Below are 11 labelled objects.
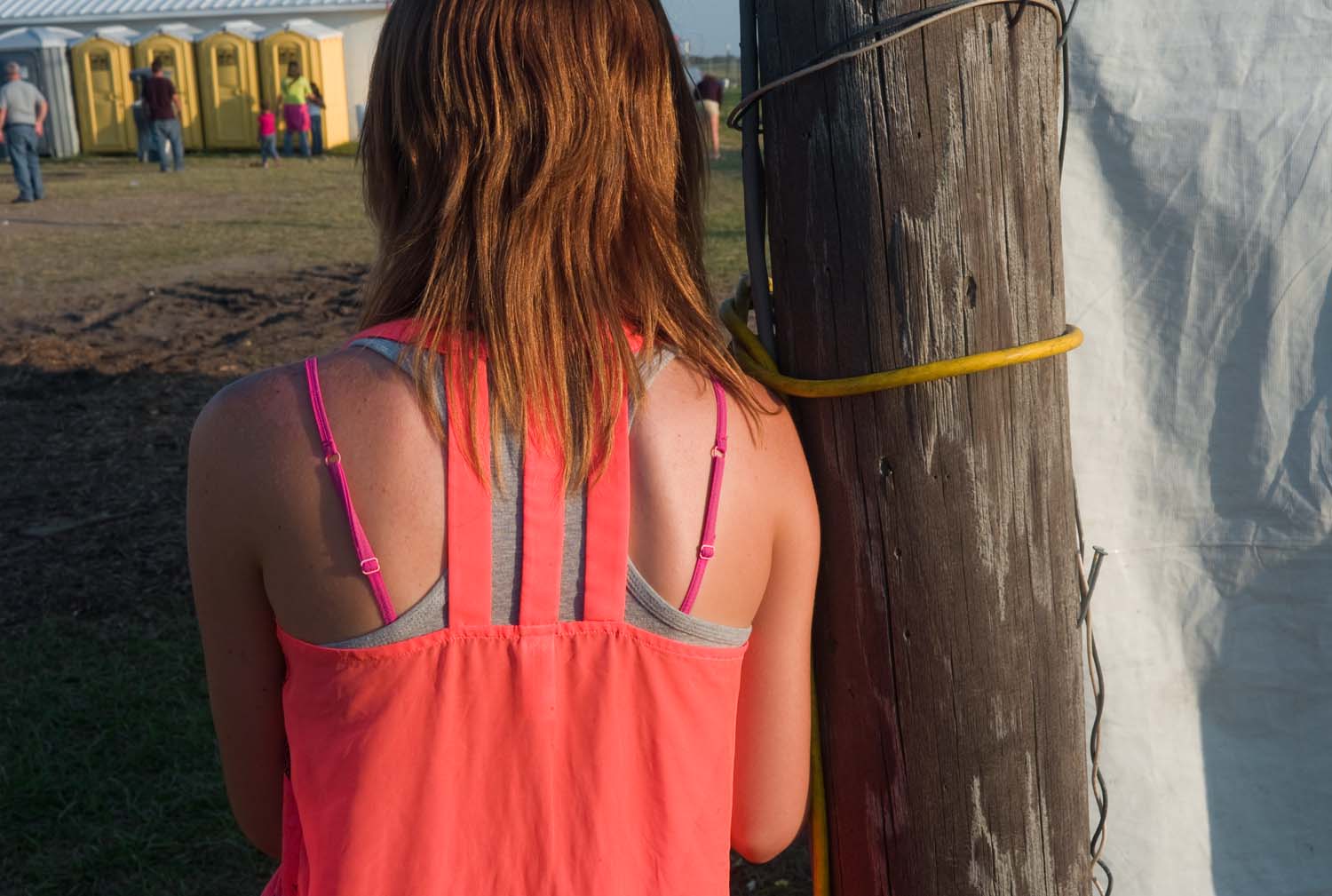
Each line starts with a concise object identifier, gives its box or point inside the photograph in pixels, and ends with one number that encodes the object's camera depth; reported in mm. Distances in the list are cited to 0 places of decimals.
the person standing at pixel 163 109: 20344
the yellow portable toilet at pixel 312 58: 23703
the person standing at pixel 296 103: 22625
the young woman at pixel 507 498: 1305
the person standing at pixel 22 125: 16312
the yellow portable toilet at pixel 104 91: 24234
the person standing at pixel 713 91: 11902
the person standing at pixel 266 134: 21781
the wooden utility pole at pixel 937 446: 1447
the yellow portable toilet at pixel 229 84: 24094
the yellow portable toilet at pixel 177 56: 24312
